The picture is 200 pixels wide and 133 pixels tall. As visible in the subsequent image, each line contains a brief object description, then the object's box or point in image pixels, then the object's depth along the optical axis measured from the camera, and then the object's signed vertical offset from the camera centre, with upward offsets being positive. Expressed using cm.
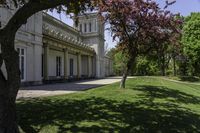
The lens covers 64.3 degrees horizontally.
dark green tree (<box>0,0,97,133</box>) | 345 +20
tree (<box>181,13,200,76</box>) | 2459 +476
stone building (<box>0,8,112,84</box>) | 1227 +229
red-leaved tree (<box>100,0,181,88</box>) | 924 +277
